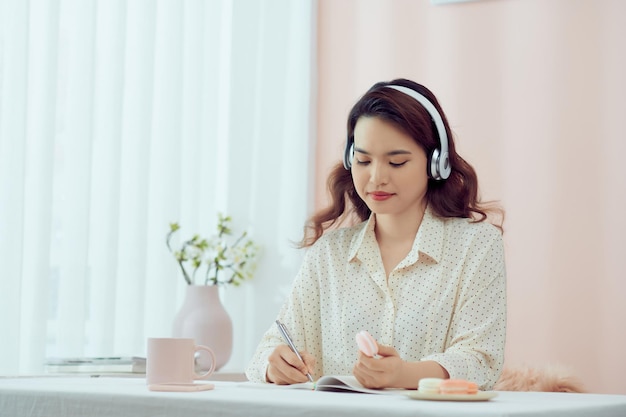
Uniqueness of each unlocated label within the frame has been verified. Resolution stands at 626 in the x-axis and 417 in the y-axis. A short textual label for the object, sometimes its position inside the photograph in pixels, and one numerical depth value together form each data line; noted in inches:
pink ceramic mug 97.9
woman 112.2
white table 80.6
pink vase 165.7
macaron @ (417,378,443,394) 87.0
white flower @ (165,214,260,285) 172.0
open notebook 95.0
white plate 86.1
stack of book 144.8
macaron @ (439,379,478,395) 86.8
